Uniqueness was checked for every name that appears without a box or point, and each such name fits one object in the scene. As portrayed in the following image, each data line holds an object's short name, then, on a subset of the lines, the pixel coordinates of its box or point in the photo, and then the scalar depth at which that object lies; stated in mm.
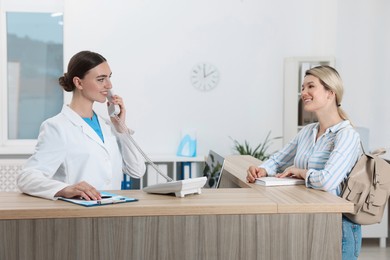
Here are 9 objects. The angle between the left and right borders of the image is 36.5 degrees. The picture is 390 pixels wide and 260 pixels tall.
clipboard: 2195
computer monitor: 3924
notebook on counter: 2676
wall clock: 6113
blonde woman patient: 2488
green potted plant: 6016
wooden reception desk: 2148
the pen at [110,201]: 2217
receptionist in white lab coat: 2582
